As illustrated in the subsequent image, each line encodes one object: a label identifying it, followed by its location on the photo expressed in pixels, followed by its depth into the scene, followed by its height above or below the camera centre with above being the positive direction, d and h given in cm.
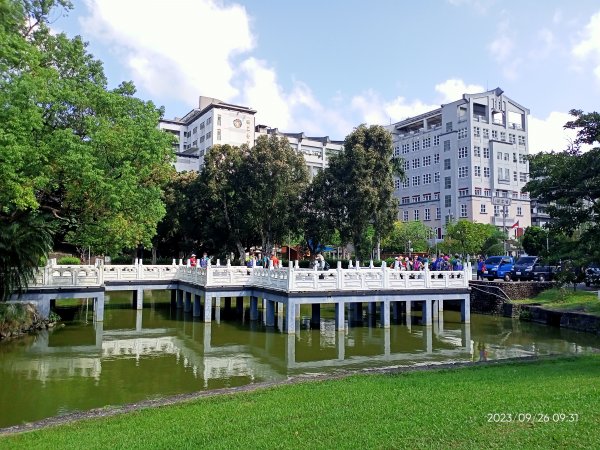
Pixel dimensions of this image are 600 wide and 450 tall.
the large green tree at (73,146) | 1570 +388
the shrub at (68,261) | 3297 -44
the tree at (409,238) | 5903 +227
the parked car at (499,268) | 3568 -67
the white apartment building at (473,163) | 6350 +1220
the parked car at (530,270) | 3359 -77
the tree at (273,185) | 3703 +523
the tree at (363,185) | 3653 +520
